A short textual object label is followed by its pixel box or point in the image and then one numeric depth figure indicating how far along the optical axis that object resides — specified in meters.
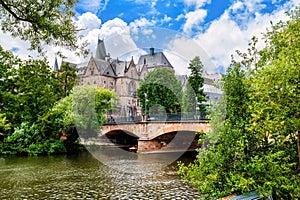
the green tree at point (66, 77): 41.49
